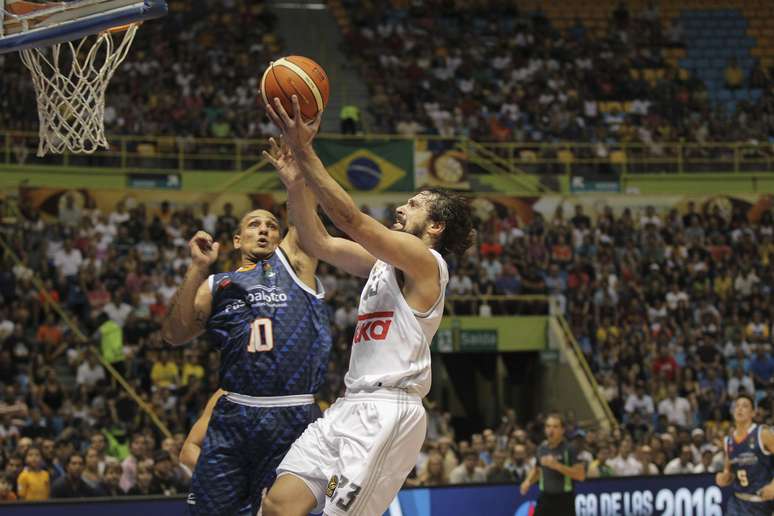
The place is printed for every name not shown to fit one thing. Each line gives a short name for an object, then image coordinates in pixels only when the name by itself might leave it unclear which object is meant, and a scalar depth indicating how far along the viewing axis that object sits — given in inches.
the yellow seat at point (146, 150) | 834.8
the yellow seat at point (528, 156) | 903.7
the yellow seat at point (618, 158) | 915.4
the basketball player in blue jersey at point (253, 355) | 233.1
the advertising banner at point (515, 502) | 376.2
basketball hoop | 228.7
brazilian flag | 826.8
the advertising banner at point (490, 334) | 735.7
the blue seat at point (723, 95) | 1024.1
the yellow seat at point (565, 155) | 908.5
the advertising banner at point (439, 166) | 834.8
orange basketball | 205.5
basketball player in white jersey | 193.5
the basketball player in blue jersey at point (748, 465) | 374.9
